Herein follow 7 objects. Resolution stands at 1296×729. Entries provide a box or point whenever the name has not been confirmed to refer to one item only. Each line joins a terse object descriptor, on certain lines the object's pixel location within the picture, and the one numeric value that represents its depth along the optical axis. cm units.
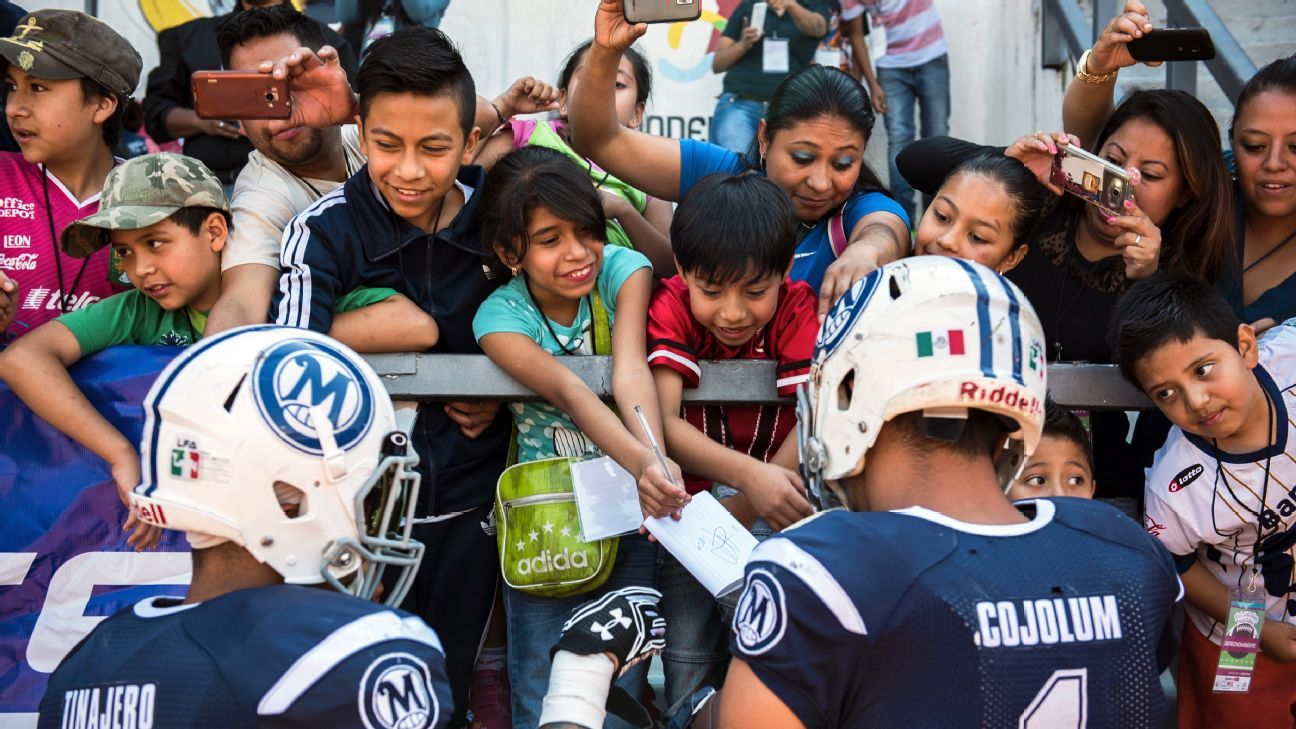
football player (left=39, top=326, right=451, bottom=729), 227
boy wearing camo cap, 371
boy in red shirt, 355
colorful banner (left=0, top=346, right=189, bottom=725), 369
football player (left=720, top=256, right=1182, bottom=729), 223
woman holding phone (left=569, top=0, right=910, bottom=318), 408
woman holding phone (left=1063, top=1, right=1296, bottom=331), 409
